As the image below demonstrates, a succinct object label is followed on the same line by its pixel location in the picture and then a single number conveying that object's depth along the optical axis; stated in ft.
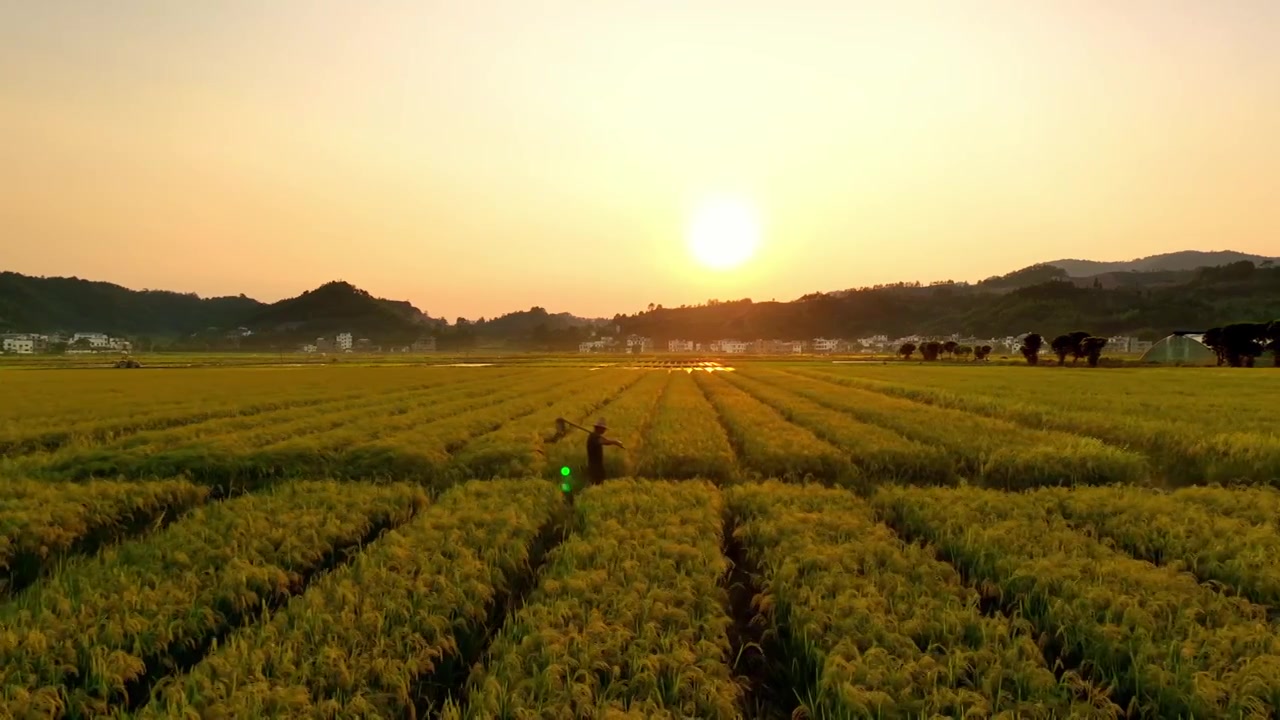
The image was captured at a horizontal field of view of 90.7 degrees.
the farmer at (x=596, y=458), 41.93
